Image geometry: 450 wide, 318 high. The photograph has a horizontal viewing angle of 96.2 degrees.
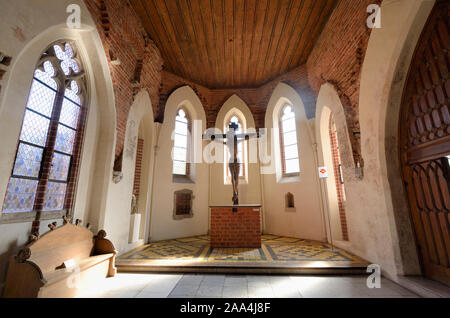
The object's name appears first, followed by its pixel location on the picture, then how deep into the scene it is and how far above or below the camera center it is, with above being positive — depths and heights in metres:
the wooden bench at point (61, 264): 2.26 -0.80
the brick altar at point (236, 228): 5.06 -0.63
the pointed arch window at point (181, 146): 7.02 +1.97
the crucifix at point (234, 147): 5.70 +1.60
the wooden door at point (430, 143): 2.70 +0.84
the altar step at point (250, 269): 3.44 -1.14
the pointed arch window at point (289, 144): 6.86 +2.01
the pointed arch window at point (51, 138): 2.74 +1.01
